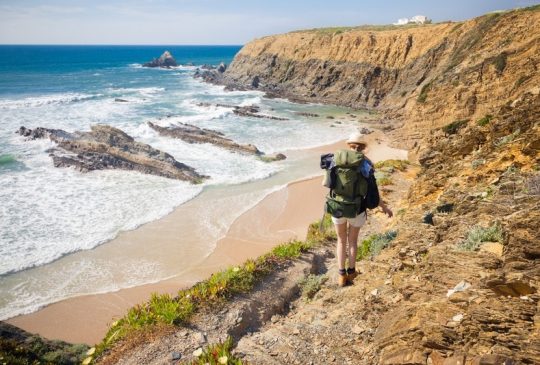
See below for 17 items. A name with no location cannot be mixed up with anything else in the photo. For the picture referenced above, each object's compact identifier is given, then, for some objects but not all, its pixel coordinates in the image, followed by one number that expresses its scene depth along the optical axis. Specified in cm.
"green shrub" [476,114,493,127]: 1151
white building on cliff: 6931
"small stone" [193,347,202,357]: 487
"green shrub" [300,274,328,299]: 688
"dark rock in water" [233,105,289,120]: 4247
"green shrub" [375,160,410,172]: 1869
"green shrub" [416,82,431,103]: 2894
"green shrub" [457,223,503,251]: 511
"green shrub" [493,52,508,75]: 2484
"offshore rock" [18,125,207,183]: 2305
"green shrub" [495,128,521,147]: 877
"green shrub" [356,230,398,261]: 745
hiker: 507
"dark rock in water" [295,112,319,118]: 4354
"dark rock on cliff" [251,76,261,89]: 6671
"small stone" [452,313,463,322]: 371
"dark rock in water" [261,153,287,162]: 2662
